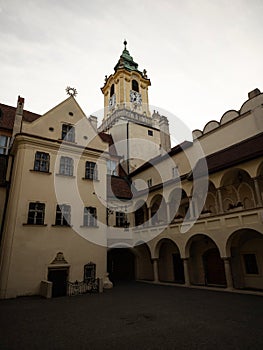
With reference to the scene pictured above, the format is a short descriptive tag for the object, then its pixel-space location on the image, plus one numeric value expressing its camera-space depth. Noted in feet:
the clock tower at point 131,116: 106.11
